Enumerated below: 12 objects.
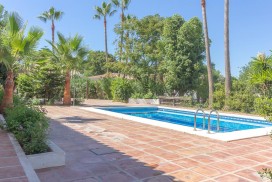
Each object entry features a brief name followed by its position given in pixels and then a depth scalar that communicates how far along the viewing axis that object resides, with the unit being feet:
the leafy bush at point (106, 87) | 68.15
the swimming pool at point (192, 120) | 21.50
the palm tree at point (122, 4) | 81.37
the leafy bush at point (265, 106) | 8.78
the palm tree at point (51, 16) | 95.01
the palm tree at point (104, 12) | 88.28
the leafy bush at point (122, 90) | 61.68
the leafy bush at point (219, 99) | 45.58
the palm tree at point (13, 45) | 23.40
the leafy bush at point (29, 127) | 12.75
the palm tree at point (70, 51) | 45.33
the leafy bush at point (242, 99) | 41.98
